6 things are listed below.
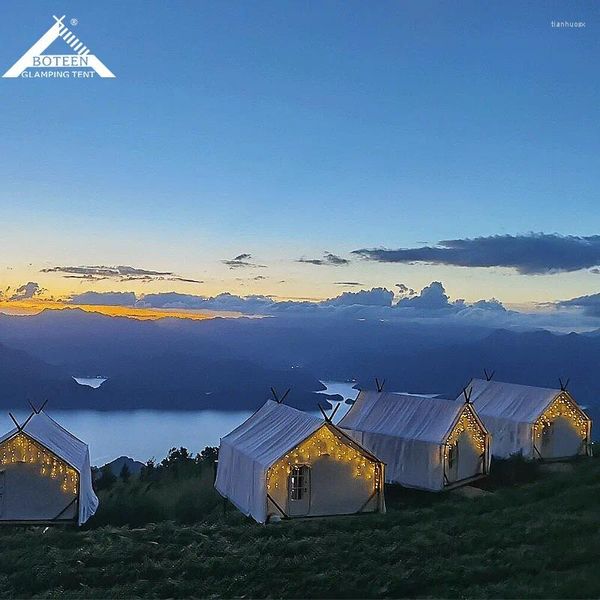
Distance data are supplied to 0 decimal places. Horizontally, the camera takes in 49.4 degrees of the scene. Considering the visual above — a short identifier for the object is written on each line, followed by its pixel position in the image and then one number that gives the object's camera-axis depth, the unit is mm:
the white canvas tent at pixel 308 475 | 14078
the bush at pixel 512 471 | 17828
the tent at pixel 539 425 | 20312
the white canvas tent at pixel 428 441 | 17359
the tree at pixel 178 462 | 22088
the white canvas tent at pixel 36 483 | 14227
